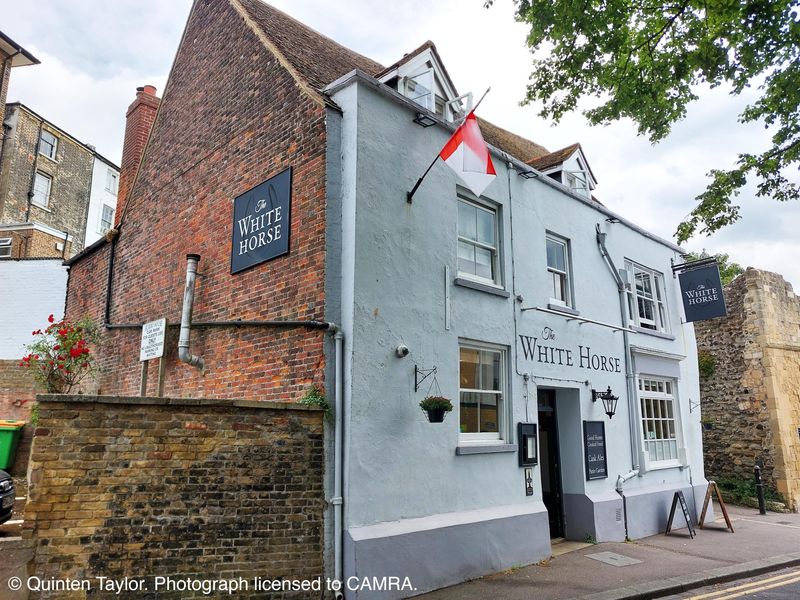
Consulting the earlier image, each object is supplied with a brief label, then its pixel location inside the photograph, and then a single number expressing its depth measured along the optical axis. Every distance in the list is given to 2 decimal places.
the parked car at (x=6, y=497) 7.30
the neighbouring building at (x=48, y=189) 25.83
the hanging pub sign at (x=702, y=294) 14.65
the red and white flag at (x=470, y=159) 8.34
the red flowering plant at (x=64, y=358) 11.67
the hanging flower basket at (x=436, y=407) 7.85
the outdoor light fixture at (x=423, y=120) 9.06
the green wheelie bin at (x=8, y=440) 11.30
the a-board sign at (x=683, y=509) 11.90
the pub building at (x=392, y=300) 7.79
